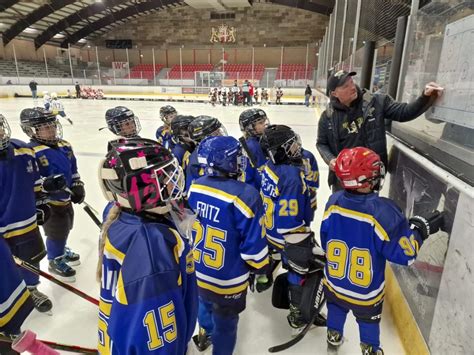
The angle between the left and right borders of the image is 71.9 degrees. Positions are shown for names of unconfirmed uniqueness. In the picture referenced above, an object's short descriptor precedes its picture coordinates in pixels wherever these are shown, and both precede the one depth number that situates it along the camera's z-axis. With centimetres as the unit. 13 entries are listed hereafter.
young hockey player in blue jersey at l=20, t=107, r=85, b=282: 235
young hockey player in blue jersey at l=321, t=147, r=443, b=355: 143
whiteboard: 138
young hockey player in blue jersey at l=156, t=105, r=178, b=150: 378
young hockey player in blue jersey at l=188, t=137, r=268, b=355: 150
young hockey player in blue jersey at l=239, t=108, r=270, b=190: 271
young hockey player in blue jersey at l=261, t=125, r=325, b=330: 192
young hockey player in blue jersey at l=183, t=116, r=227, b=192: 243
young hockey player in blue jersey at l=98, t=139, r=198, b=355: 82
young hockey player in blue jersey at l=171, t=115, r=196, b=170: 288
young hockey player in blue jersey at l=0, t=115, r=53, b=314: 188
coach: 210
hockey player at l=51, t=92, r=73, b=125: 935
